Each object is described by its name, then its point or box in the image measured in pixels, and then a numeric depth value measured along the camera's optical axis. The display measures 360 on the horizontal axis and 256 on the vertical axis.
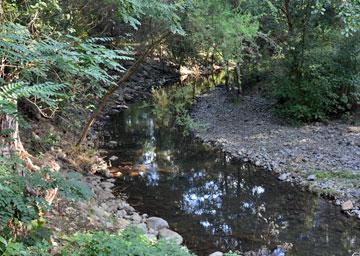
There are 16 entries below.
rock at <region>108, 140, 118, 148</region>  13.13
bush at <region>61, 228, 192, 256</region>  4.45
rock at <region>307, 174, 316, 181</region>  9.83
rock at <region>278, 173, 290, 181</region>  10.19
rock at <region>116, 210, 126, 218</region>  7.93
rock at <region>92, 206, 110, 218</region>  7.37
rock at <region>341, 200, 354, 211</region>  8.34
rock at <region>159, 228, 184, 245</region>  7.23
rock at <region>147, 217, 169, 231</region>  7.70
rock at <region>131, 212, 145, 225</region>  7.83
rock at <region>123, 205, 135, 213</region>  8.33
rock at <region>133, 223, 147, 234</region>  7.43
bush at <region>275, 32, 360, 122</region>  13.23
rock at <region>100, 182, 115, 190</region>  9.38
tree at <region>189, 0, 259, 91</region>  11.08
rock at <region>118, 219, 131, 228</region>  7.27
